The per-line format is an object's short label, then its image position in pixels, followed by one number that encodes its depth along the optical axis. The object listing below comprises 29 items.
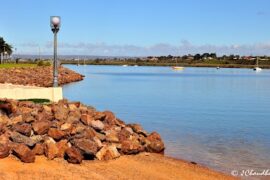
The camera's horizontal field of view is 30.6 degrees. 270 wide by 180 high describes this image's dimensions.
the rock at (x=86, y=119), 19.42
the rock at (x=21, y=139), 15.63
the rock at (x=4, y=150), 14.76
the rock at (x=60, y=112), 18.98
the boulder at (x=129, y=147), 18.53
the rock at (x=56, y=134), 16.88
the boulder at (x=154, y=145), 20.11
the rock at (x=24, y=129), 16.42
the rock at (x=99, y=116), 20.95
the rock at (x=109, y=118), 21.51
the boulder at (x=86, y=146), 16.41
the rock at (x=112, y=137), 18.74
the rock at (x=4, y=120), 17.04
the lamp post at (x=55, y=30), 22.99
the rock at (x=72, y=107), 21.22
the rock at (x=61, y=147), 15.98
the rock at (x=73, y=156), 15.73
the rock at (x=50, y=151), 15.67
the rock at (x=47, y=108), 19.65
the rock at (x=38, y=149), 15.63
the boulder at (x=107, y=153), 16.97
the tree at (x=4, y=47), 113.56
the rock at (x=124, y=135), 19.36
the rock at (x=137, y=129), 21.59
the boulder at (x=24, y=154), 14.85
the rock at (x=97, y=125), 19.36
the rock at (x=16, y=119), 17.26
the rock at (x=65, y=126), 17.57
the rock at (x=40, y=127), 16.80
